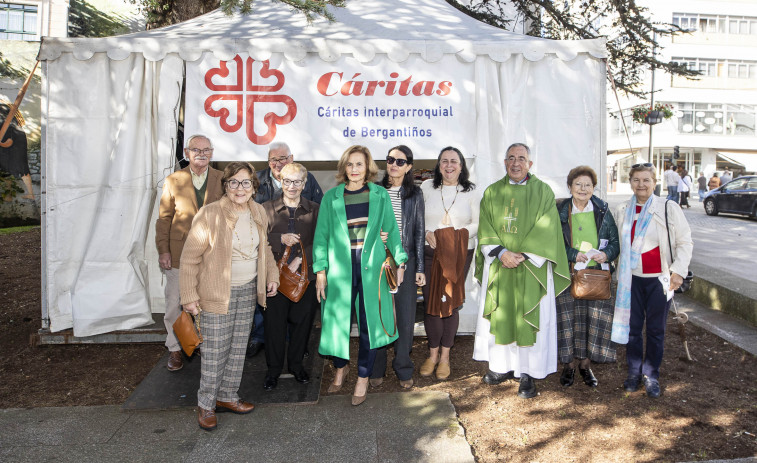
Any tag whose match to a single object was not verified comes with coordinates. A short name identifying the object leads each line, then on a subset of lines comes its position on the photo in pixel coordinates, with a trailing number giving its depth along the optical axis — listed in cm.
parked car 1839
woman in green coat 398
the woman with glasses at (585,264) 419
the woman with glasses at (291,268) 411
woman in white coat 403
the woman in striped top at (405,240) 429
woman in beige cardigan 355
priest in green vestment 405
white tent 510
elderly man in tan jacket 452
